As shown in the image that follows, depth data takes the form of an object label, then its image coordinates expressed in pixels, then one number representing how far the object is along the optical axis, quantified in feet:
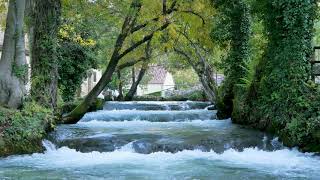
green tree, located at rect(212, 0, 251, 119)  64.95
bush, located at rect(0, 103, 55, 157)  40.54
